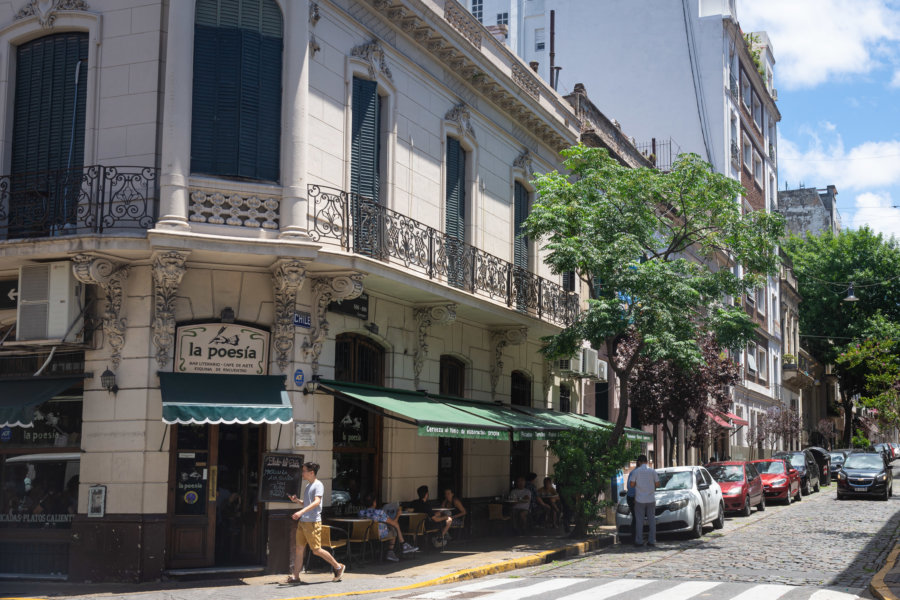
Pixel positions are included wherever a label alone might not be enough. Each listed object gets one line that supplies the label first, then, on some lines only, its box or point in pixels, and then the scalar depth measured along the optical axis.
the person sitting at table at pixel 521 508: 20.81
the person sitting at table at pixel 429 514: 17.55
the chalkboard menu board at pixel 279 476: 14.21
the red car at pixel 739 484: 25.58
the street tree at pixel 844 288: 57.75
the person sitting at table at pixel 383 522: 15.74
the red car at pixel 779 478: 30.22
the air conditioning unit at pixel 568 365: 25.88
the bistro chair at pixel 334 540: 14.48
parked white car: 19.50
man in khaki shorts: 13.49
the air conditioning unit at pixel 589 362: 26.88
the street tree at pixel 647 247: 19.72
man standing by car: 18.55
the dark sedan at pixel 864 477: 31.12
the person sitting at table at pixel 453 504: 18.38
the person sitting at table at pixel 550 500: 21.80
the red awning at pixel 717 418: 32.53
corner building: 13.98
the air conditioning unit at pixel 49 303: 14.13
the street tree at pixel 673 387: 29.03
